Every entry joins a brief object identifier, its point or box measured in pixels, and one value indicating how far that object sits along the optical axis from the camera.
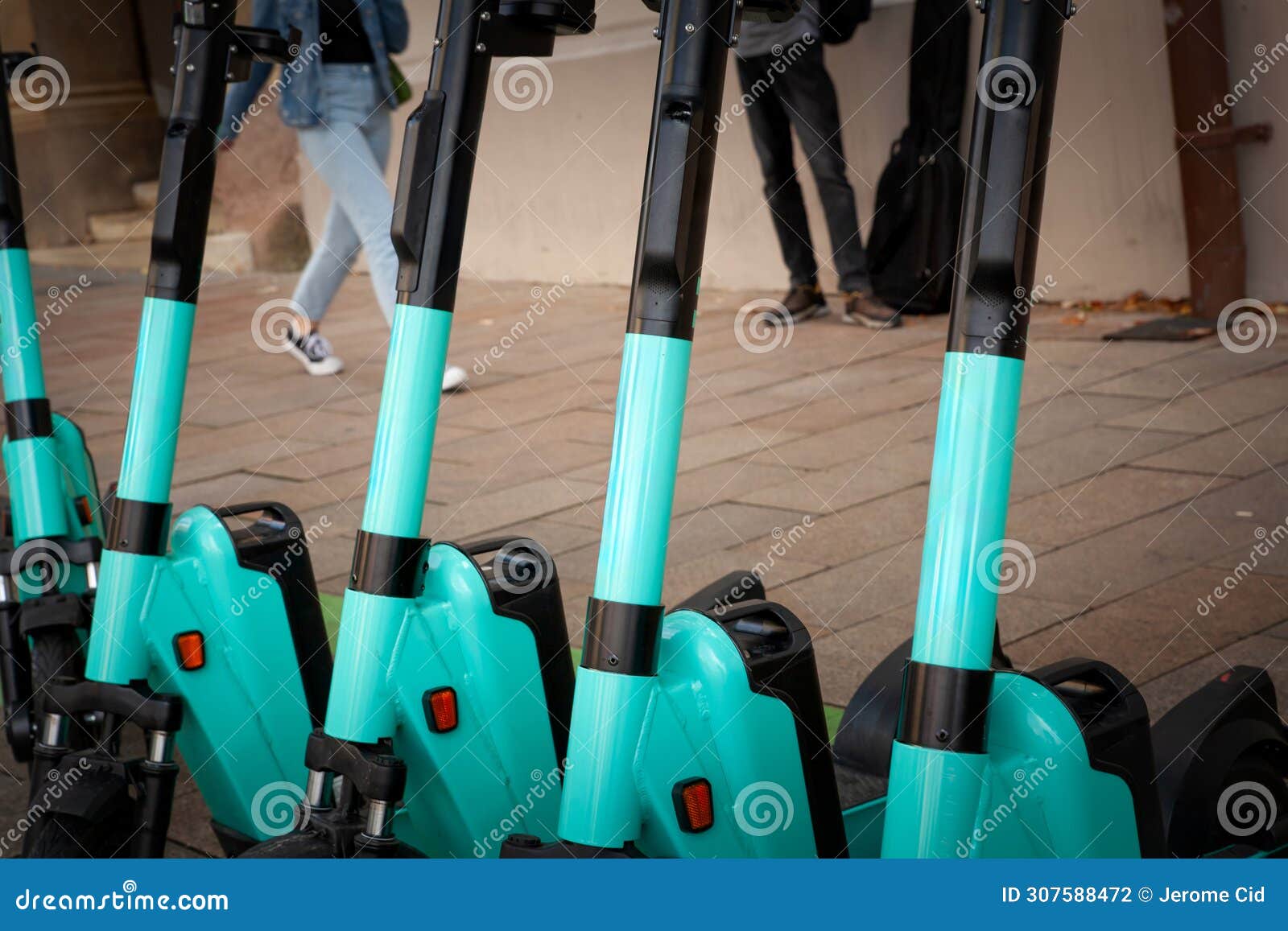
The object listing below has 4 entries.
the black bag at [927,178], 6.57
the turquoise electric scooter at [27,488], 2.85
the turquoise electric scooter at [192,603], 2.27
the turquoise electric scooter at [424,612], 1.90
